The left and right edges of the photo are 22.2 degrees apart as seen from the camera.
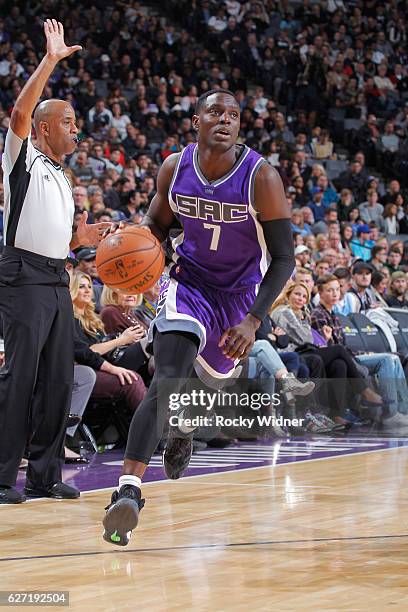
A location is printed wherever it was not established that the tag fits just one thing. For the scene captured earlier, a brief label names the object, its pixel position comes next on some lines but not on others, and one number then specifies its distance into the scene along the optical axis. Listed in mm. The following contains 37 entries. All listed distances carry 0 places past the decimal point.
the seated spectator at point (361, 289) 10992
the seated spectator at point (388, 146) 18719
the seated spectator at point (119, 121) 15258
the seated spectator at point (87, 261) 8133
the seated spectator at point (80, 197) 10047
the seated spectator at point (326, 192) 16141
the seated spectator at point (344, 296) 10633
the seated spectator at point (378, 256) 12748
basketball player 4176
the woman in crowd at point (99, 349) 7180
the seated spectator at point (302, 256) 11117
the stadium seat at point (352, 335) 10297
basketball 4336
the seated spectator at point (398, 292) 11594
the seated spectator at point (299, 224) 13273
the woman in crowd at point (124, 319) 7773
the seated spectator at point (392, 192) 17391
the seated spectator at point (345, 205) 15852
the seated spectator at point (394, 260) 12836
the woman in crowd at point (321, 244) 12577
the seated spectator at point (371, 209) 16422
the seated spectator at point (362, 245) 14180
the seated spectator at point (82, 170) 12672
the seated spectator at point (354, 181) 17281
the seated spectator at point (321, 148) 18188
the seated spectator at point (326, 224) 14227
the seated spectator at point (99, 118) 14895
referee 5033
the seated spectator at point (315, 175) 16350
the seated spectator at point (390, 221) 16328
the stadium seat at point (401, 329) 10836
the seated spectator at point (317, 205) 15328
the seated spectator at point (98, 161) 13272
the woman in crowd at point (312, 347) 9094
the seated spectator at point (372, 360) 9601
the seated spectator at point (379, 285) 11375
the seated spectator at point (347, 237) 14016
